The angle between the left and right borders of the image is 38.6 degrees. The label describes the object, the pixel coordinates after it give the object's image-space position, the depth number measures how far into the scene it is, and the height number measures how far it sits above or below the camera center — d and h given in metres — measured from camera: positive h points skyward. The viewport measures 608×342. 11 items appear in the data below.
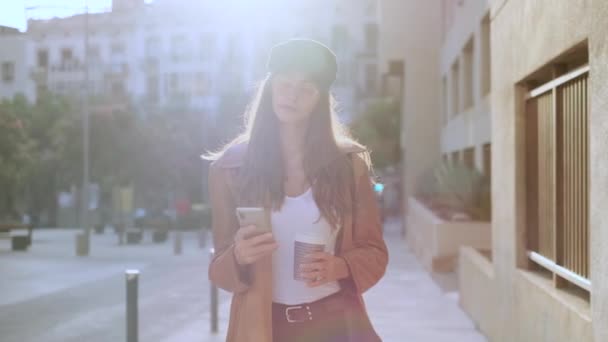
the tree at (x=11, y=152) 14.37 +0.67
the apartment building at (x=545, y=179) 4.26 +0.01
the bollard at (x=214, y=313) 8.95 -1.36
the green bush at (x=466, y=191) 16.36 -0.19
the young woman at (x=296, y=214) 2.88 -0.11
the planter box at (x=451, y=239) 15.38 -1.04
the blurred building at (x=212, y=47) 63.25 +10.04
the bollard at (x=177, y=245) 22.98 -1.67
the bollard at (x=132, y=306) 6.33 -0.91
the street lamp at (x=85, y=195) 22.53 -0.42
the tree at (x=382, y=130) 52.41 +3.17
